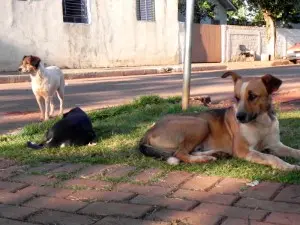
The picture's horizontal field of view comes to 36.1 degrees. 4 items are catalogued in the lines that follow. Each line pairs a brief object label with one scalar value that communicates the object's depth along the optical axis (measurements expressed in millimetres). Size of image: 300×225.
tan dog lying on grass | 4203
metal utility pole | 7105
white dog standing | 8055
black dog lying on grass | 5109
